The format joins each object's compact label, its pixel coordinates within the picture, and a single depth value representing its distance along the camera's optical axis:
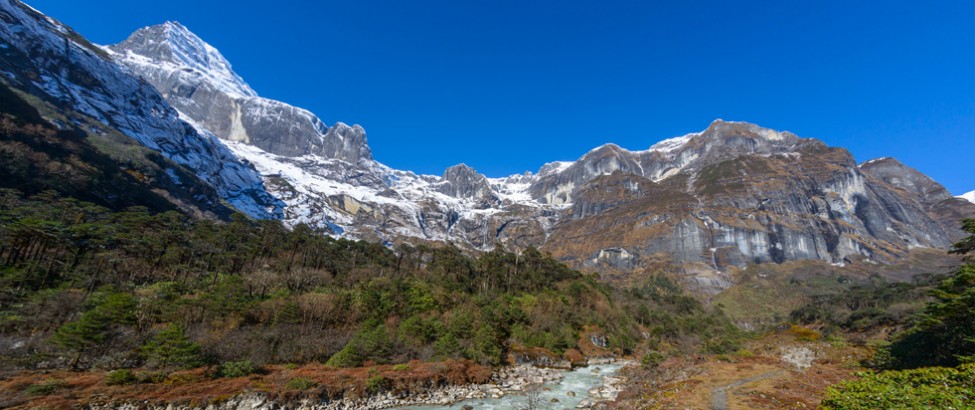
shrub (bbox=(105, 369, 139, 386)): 25.00
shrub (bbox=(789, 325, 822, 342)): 75.66
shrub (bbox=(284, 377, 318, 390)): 28.55
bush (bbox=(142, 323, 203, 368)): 28.72
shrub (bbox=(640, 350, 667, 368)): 48.74
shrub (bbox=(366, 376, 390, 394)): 30.67
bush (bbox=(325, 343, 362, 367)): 37.03
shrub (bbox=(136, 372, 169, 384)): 26.50
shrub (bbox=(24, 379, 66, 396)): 22.27
